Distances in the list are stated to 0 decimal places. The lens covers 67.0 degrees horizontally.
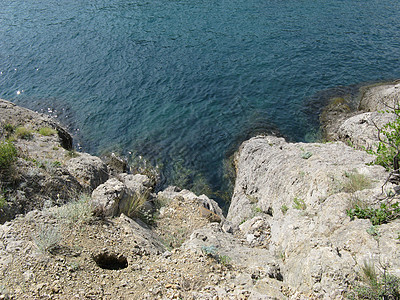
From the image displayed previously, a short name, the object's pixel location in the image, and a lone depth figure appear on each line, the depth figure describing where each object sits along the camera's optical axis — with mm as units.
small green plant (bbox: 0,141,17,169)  11477
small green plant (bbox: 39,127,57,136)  19250
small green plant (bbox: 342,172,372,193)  9484
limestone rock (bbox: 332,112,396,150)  17078
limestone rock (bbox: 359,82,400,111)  22422
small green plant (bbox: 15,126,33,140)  17562
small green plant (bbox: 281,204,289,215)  11227
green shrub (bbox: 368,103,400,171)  8373
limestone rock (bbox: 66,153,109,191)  14086
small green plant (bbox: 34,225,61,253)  8188
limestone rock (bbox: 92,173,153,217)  10586
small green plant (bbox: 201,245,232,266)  8752
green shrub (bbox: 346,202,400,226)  7785
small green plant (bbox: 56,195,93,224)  9586
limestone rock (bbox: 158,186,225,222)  13609
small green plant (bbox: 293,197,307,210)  10547
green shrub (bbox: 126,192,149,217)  11720
